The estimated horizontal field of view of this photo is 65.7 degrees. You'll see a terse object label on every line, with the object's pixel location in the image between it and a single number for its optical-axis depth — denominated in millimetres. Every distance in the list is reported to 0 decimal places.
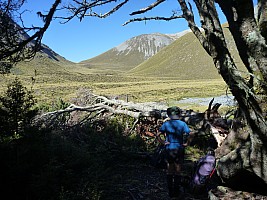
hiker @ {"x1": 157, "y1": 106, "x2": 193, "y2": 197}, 3520
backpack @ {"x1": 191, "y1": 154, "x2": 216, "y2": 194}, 3460
